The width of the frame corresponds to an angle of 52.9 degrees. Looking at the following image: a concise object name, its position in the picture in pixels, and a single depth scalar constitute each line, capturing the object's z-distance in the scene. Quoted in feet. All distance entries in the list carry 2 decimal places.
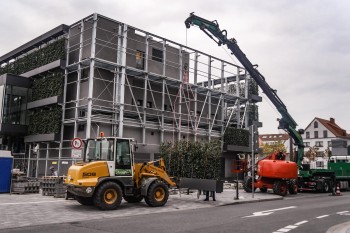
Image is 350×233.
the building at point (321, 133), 254.88
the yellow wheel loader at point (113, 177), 41.86
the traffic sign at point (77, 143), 54.82
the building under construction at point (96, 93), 81.71
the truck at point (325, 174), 77.41
